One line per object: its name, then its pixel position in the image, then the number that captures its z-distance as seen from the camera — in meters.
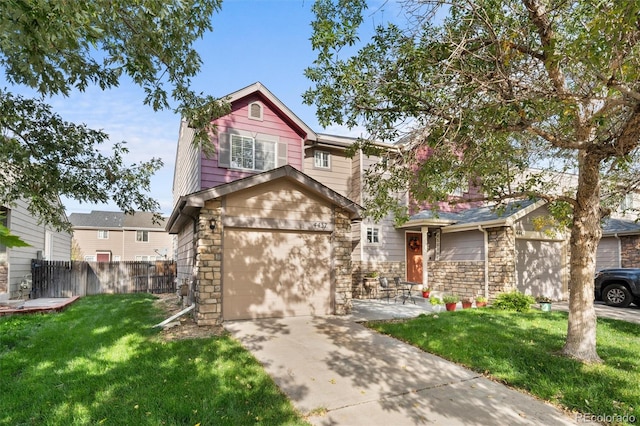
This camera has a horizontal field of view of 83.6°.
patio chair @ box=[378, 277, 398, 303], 12.60
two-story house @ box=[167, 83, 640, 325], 8.30
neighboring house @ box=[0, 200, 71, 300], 11.72
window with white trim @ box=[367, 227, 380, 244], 14.25
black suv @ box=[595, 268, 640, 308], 11.41
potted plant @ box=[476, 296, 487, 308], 11.24
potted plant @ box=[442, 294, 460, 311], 10.54
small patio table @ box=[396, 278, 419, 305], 12.36
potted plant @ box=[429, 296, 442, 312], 10.46
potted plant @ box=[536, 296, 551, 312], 10.41
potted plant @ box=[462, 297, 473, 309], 11.19
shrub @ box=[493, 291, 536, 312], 10.13
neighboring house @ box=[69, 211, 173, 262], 30.22
